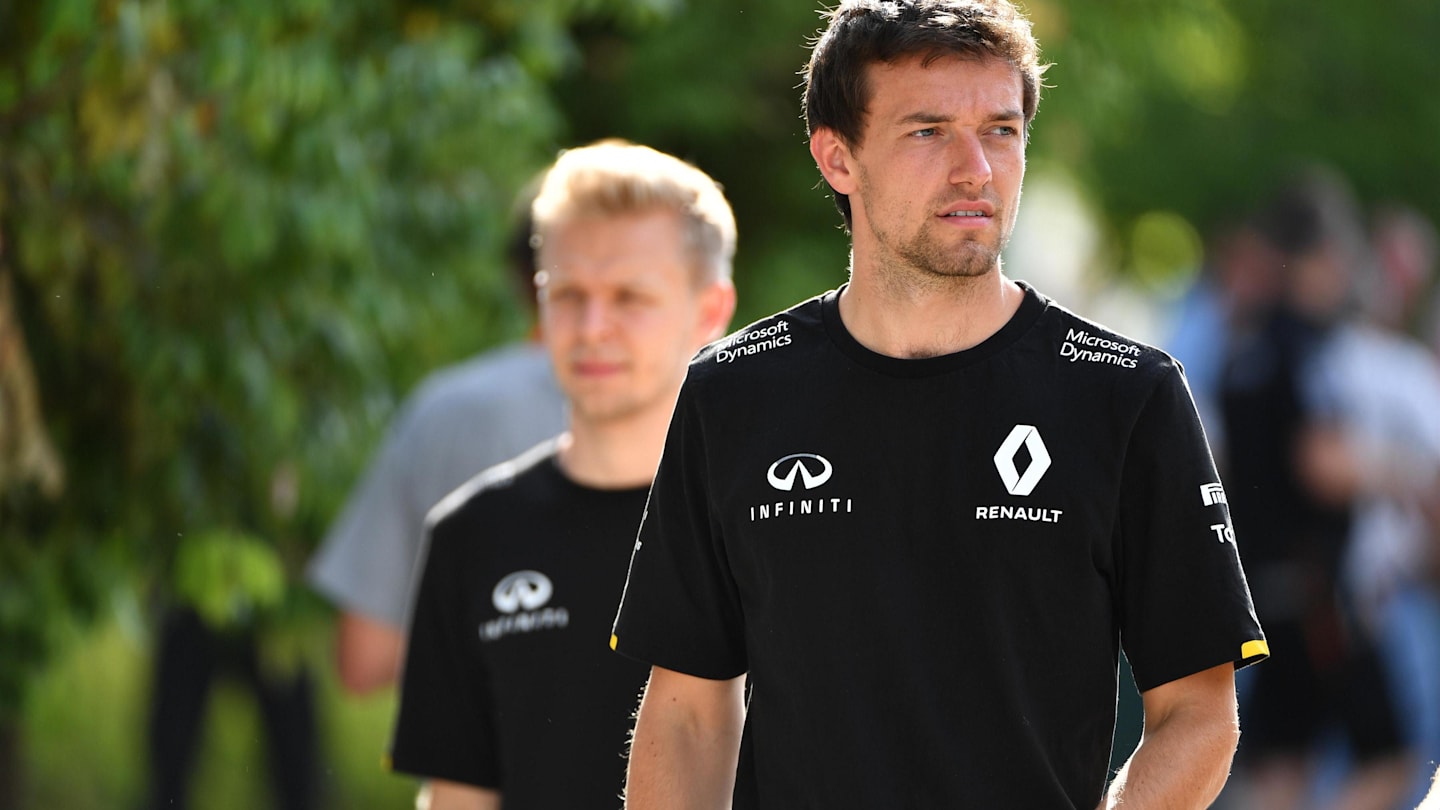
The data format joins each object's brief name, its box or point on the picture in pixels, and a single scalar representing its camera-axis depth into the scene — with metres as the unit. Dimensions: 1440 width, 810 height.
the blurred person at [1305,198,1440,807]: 17.39
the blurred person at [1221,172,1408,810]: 17.12
